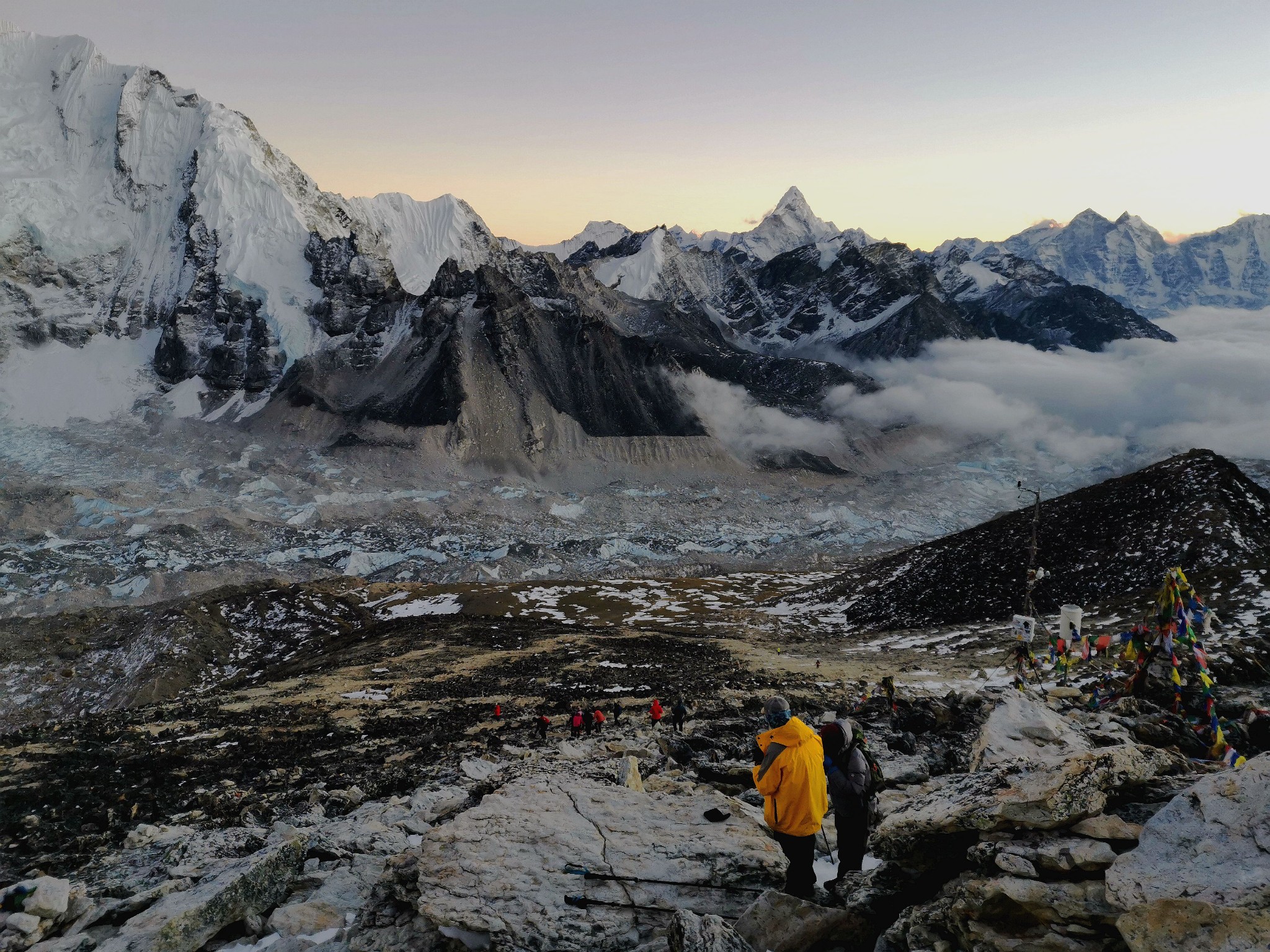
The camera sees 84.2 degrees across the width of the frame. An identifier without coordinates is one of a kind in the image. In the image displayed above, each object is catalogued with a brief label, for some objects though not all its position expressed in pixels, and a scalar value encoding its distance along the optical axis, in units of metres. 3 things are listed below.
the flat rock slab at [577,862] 6.35
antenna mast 27.05
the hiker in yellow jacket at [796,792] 6.62
